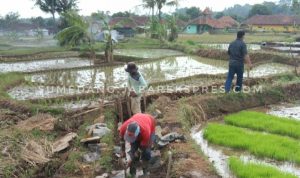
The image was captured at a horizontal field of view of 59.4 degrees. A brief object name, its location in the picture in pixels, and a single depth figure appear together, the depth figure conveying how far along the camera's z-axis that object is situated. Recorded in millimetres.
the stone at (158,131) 4361
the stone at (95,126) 4341
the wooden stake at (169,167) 3077
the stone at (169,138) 4055
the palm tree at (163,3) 21709
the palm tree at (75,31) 11644
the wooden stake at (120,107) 4558
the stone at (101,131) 4118
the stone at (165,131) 4398
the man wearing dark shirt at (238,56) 5923
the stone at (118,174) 3451
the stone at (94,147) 3929
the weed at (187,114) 5229
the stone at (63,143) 3809
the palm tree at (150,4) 21968
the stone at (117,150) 3853
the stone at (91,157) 3718
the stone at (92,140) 3964
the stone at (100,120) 4668
